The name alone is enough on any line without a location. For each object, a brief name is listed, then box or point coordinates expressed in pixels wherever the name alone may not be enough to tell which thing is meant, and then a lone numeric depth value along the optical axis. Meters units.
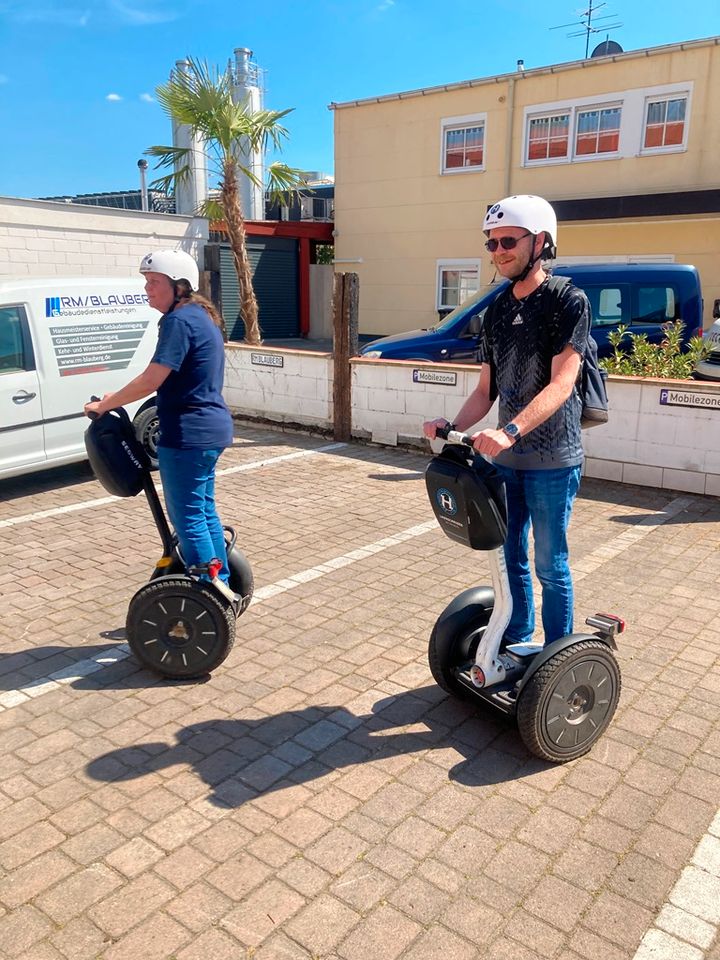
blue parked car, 10.31
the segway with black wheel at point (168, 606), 3.77
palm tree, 12.21
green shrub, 7.73
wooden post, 9.28
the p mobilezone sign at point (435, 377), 8.45
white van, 6.86
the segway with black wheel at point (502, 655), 2.91
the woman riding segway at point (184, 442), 3.68
